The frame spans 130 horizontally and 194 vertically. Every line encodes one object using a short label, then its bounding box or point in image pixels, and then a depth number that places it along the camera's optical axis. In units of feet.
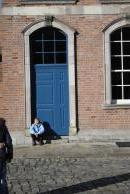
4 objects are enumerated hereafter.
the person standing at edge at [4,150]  33.01
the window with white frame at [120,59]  64.54
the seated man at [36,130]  62.28
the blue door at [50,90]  64.28
